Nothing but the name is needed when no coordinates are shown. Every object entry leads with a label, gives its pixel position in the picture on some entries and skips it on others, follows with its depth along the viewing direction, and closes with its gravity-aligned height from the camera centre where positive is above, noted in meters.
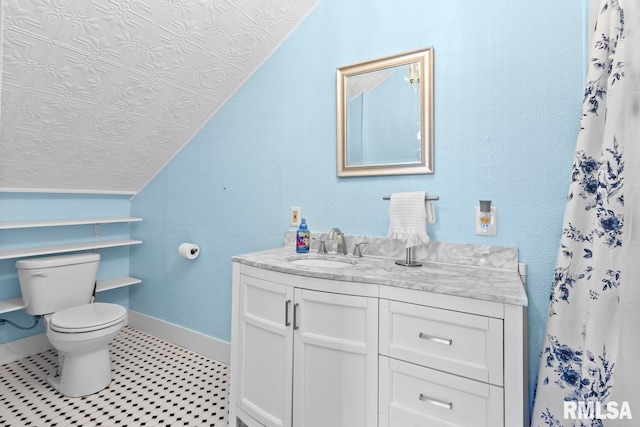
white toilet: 1.80 -0.60
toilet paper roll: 2.29 -0.25
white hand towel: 1.45 -0.01
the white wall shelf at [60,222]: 2.02 -0.05
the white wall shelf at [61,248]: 2.06 -0.23
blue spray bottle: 1.78 -0.14
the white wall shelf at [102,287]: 2.05 -0.55
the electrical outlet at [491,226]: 1.40 -0.05
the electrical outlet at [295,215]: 1.95 +0.00
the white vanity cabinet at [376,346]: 0.99 -0.47
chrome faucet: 1.75 -0.13
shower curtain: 0.77 -0.14
